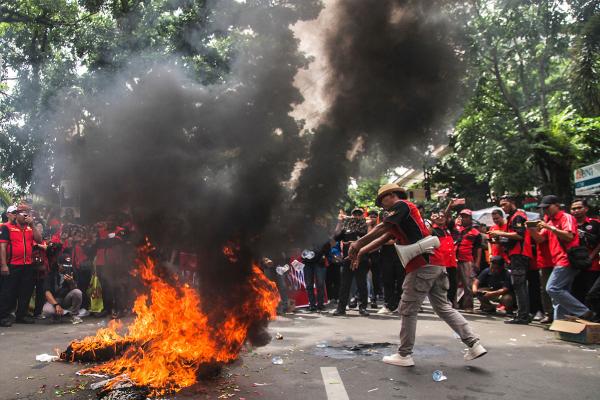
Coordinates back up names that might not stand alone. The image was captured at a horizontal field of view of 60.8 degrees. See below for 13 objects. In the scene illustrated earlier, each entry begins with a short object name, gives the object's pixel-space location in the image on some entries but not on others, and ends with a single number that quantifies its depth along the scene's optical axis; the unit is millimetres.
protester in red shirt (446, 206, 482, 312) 9578
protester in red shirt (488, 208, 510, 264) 8492
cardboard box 6141
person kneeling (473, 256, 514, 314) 8906
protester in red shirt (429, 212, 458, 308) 9273
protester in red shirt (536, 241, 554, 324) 7746
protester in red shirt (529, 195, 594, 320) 6828
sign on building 9461
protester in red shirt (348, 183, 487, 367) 5180
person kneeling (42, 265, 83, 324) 8633
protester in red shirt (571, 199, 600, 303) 7121
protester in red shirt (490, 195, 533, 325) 7973
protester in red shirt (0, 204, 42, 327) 8250
